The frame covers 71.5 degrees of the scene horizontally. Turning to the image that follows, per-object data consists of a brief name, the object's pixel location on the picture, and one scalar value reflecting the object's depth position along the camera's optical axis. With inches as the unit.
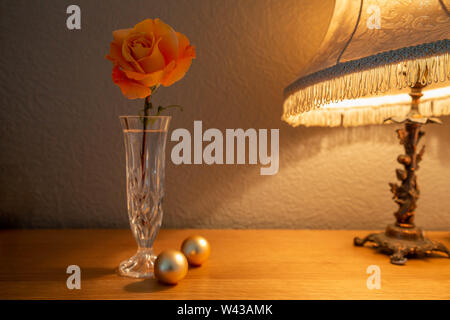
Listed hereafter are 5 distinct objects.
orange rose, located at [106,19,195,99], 18.5
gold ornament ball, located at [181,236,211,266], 22.7
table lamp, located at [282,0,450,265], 18.9
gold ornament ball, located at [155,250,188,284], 19.7
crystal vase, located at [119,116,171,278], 21.1
